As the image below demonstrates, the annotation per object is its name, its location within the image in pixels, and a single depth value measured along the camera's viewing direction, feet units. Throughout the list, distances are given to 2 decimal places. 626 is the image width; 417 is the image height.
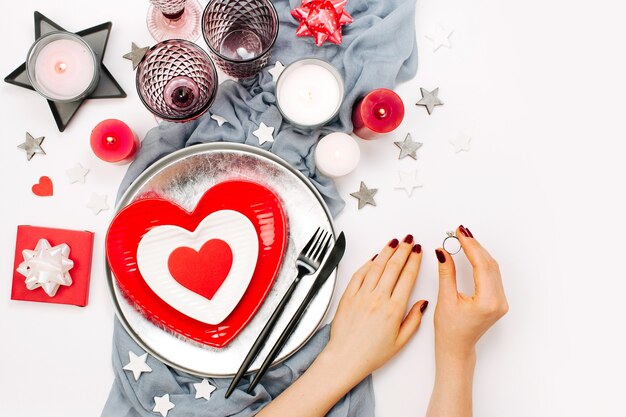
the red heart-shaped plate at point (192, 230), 2.35
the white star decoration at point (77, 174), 2.57
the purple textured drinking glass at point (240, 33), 2.37
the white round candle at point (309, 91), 2.44
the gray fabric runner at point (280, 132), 2.47
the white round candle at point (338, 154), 2.44
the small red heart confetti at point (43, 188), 2.57
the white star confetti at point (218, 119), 2.56
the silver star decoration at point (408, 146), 2.61
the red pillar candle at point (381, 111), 2.42
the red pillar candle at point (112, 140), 2.40
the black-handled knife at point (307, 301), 2.42
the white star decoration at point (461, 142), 2.64
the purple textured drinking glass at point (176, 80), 2.34
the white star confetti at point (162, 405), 2.46
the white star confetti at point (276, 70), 2.57
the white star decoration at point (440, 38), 2.67
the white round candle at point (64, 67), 2.45
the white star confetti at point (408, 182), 2.62
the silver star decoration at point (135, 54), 2.59
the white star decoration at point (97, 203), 2.56
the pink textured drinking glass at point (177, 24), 2.56
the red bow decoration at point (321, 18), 2.49
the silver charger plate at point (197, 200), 2.44
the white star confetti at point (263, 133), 2.55
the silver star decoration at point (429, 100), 2.63
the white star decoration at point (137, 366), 2.47
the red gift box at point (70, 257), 2.53
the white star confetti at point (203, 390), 2.47
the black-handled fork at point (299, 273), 2.40
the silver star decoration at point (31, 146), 2.58
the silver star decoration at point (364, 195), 2.60
